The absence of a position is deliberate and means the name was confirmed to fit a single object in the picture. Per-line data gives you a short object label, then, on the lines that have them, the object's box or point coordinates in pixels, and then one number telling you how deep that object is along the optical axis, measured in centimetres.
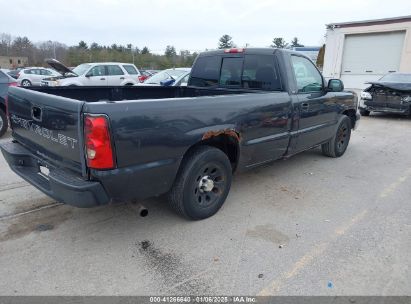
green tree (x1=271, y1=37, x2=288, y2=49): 7639
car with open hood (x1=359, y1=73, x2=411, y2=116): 1071
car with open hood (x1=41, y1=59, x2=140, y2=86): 1414
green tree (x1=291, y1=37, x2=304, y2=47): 8488
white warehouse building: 2067
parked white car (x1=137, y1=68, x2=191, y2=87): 1050
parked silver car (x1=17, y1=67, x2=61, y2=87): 2322
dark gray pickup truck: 268
